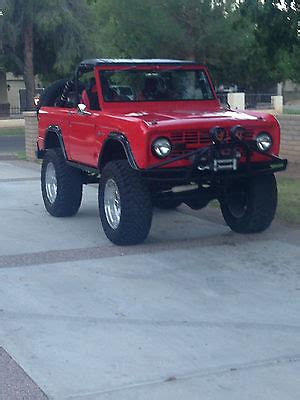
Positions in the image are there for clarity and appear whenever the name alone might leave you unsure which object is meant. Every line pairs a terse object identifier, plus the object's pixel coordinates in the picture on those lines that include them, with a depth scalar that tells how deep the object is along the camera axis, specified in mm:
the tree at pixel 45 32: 35750
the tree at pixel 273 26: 12289
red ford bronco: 9062
